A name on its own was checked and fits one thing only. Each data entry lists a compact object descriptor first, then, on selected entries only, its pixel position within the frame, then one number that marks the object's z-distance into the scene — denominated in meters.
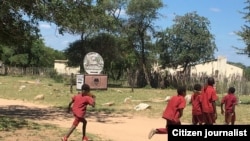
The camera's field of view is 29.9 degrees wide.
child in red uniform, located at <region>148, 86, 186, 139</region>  10.71
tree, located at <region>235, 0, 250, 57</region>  27.95
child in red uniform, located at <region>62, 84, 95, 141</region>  11.95
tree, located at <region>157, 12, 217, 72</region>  53.22
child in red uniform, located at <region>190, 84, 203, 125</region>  12.99
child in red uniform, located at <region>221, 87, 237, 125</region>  14.92
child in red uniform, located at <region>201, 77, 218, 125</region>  12.84
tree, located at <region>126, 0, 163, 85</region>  52.56
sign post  26.41
